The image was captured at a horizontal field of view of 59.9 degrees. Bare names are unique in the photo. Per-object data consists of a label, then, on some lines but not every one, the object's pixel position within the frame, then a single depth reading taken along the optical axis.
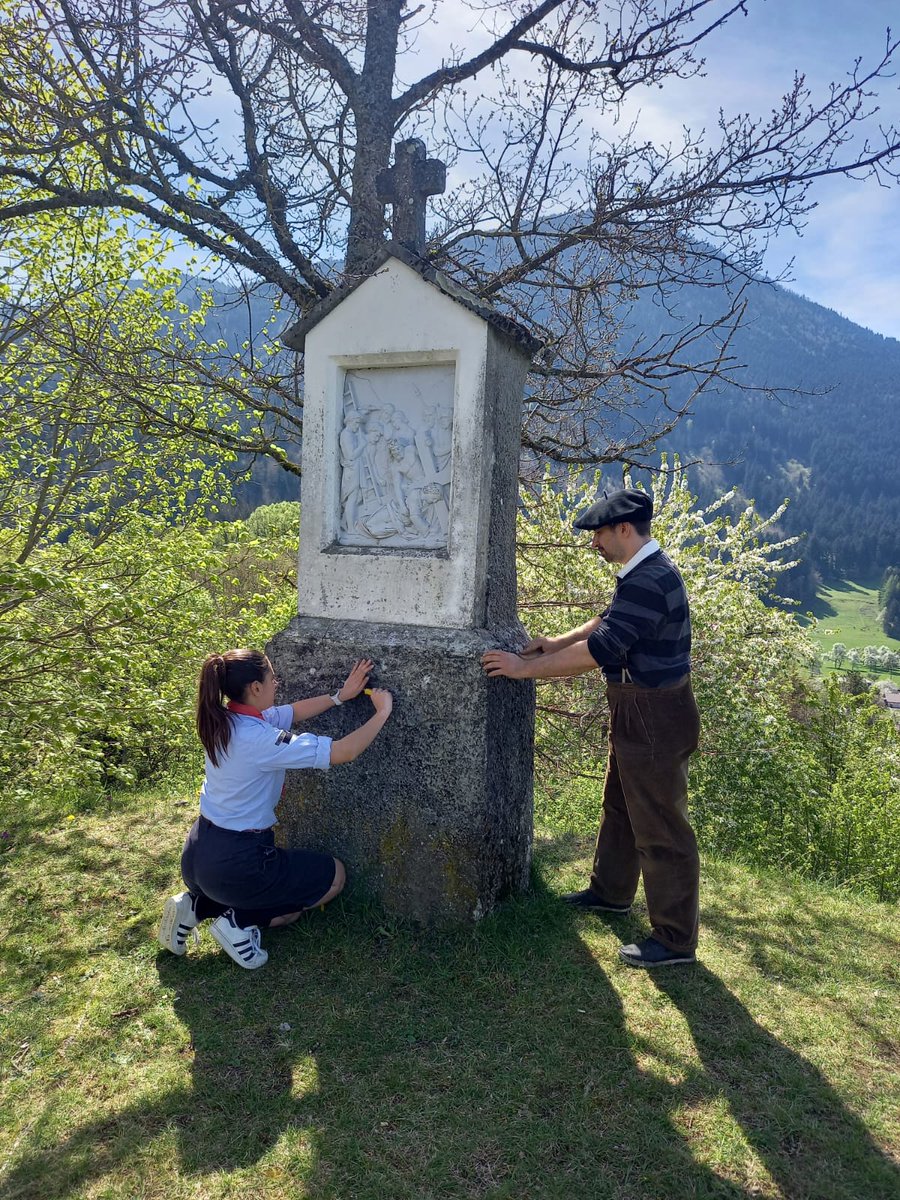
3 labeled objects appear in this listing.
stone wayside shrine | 3.43
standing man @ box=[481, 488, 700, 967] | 3.16
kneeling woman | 3.15
